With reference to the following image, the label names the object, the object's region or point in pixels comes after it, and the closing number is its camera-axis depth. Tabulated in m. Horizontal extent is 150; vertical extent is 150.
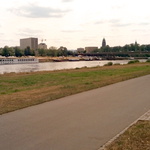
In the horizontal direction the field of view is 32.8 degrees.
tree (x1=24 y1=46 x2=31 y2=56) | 121.62
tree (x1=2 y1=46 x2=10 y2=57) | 113.06
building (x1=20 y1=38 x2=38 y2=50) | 180.38
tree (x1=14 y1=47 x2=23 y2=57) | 117.50
